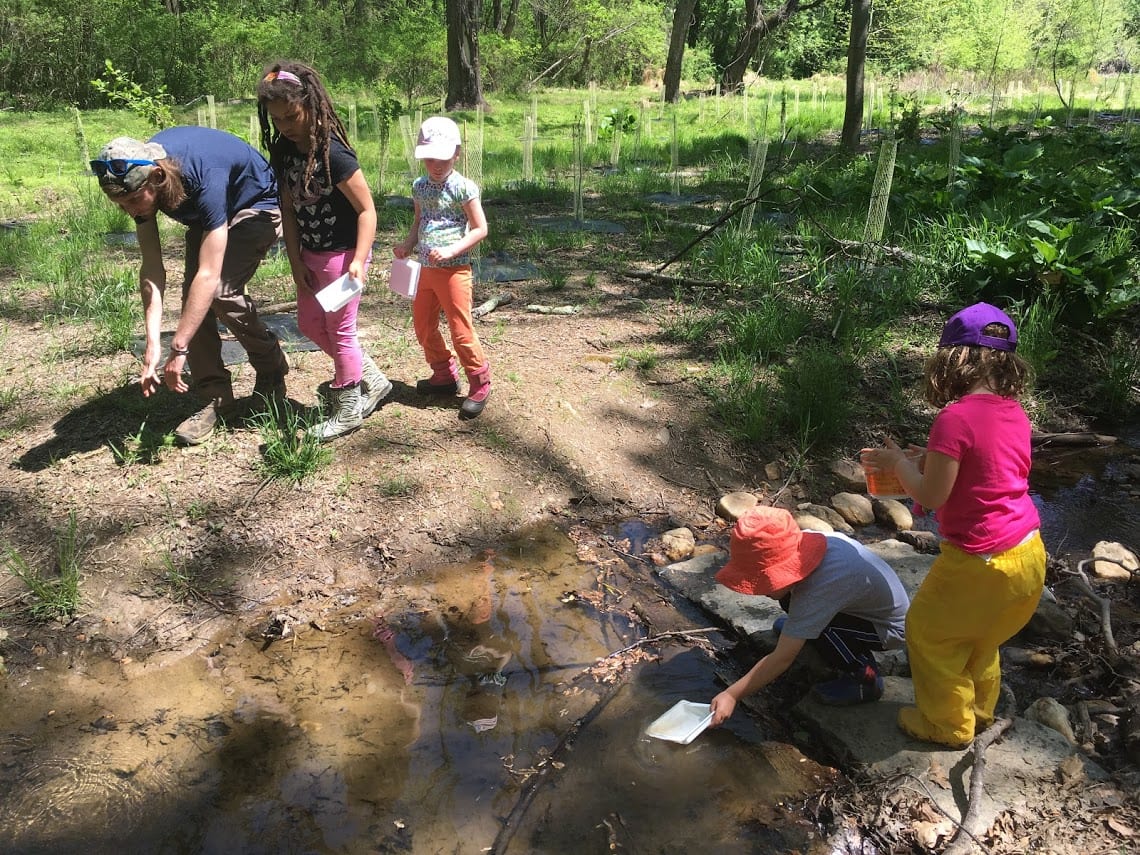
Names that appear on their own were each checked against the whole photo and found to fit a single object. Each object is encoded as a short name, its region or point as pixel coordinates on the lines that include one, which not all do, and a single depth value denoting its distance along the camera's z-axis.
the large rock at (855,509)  3.41
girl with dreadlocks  2.88
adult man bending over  2.67
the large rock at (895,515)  3.39
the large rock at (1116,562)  2.97
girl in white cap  3.20
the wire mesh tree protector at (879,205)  5.00
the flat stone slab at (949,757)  1.99
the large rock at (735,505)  3.38
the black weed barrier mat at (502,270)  5.66
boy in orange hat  2.11
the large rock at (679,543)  3.14
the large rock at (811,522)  3.22
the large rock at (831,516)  3.35
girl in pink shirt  1.93
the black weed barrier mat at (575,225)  6.91
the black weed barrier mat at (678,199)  7.93
